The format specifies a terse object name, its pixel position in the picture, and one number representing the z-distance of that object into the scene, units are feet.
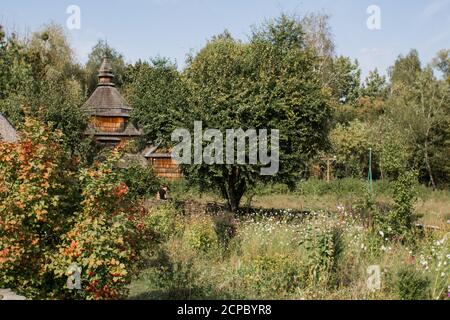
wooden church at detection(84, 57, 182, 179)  117.08
